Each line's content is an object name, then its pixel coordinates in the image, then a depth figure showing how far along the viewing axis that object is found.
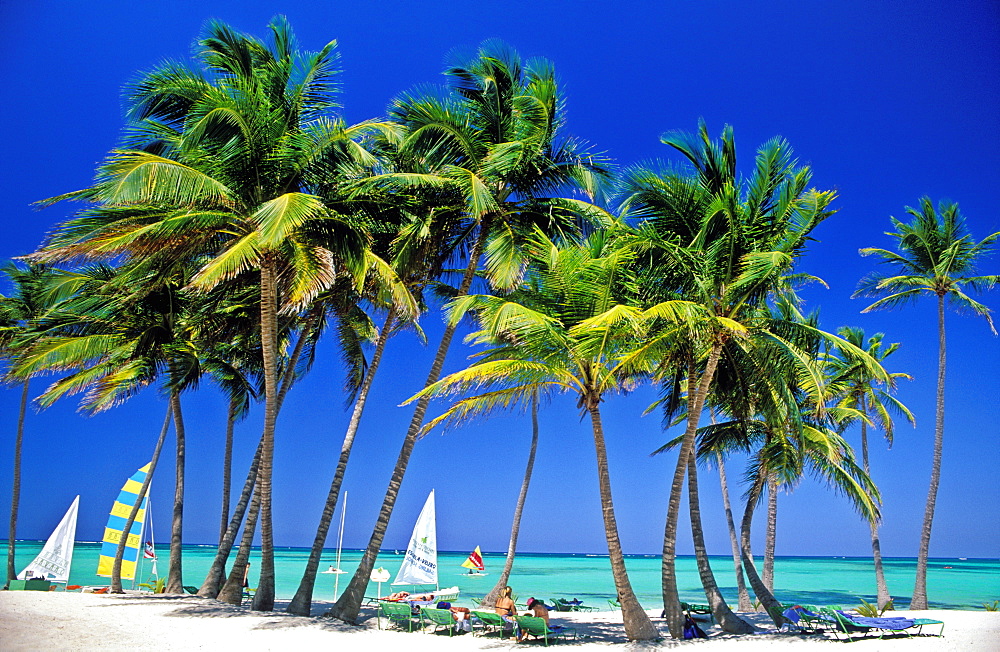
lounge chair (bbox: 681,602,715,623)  14.95
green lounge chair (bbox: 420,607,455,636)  12.54
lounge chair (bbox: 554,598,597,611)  17.69
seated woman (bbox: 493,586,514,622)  12.54
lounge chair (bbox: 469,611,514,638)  11.99
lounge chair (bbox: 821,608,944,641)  11.96
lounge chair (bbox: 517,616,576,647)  11.62
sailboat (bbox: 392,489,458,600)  21.30
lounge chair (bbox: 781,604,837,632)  12.45
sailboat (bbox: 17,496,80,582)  25.30
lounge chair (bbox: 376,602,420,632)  13.17
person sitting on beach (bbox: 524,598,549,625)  12.12
